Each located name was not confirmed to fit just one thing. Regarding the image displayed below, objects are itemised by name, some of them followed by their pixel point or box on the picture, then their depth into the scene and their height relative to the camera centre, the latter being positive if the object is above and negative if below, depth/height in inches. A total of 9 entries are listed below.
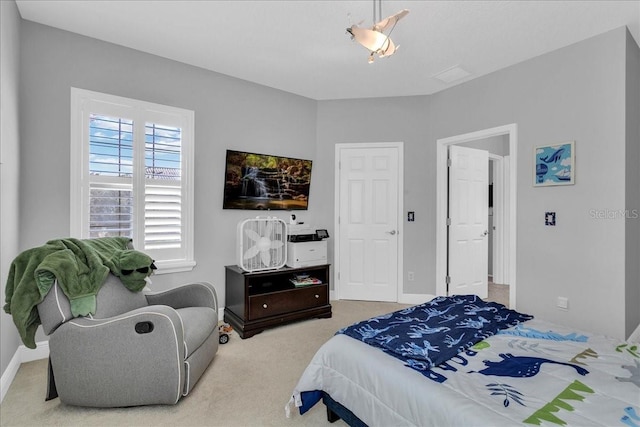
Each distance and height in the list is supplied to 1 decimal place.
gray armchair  75.0 -34.0
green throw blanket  72.4 -15.9
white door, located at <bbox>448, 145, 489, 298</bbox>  167.3 -2.8
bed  47.5 -27.9
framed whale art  117.3 +19.4
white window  112.9 +14.0
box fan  133.9 -13.4
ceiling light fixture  80.2 +44.6
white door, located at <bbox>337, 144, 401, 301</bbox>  172.9 -4.7
